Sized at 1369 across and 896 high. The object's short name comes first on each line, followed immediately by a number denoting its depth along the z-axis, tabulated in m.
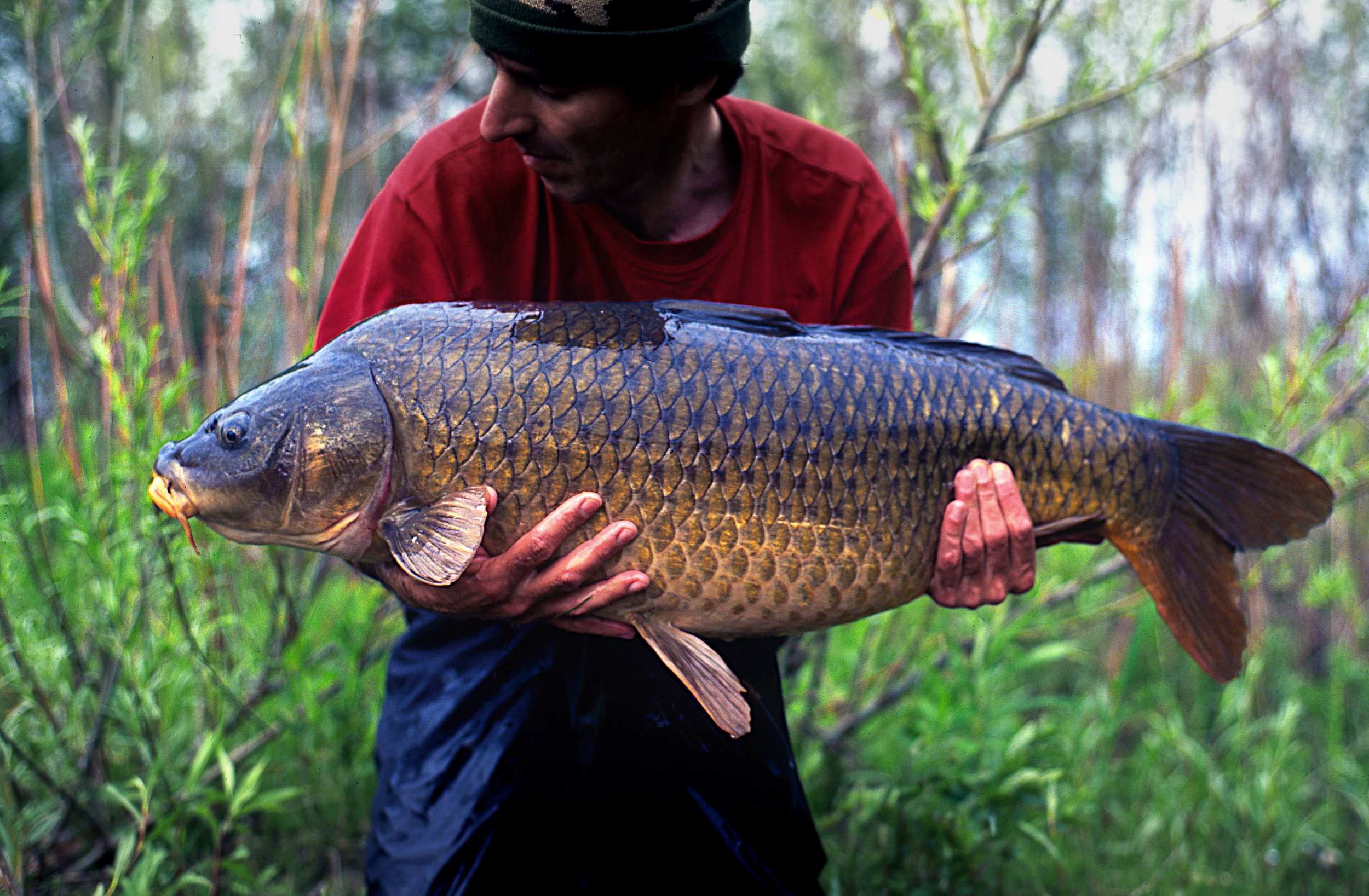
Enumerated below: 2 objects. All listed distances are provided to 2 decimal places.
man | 1.58
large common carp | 1.43
